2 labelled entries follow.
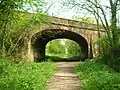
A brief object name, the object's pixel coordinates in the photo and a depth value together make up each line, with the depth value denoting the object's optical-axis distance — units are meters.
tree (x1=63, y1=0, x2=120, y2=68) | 8.17
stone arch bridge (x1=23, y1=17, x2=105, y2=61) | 10.89
